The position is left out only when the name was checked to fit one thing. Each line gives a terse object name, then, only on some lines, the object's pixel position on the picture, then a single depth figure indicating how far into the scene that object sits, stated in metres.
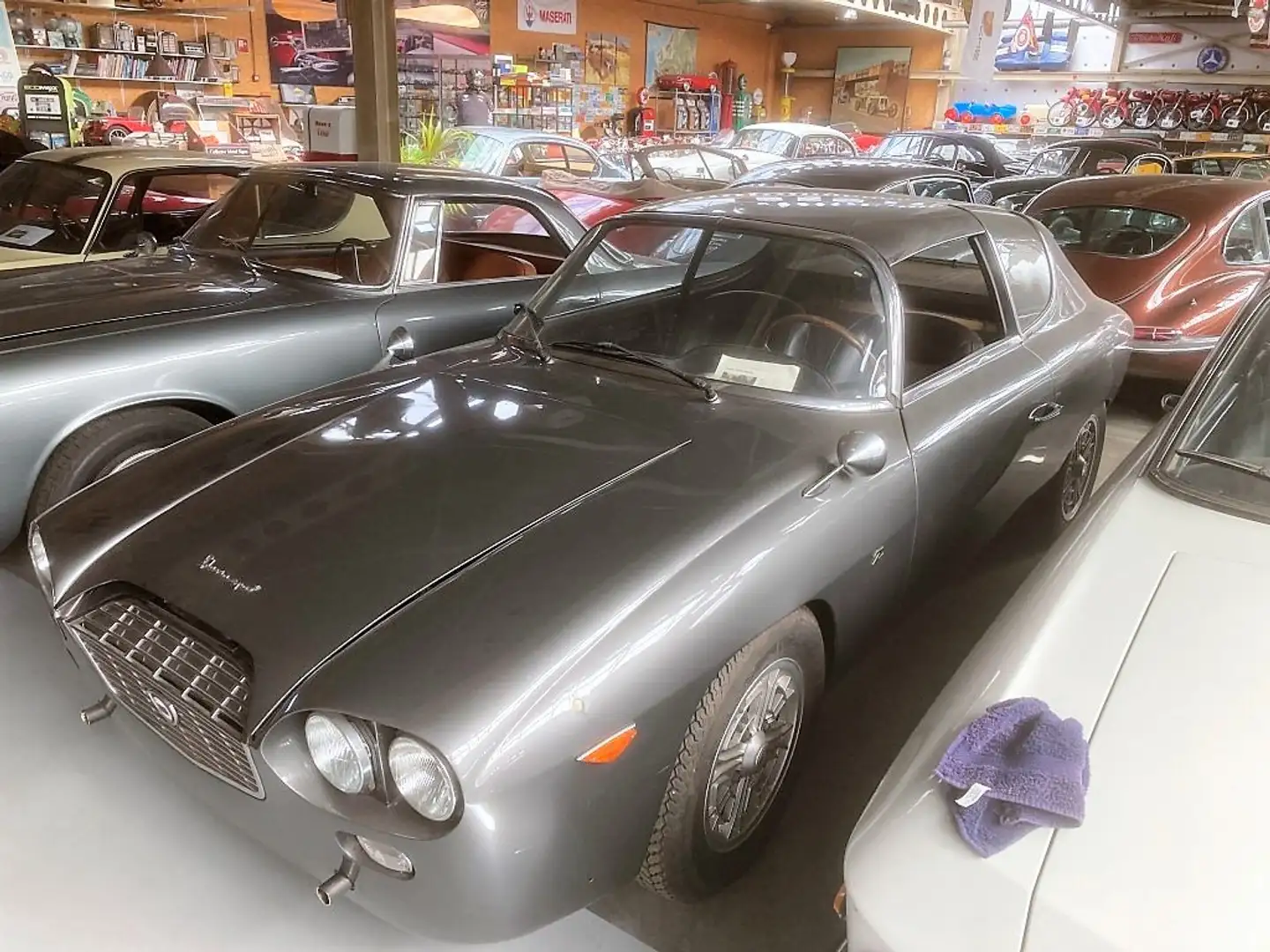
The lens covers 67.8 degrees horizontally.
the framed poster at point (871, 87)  17.05
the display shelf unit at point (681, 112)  14.54
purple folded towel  1.22
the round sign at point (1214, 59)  14.77
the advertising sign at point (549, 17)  12.12
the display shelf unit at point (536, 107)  11.82
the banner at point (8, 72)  7.59
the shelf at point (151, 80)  9.32
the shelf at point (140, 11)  8.77
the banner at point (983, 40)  16.67
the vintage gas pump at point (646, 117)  13.68
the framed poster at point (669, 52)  14.30
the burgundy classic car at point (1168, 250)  4.87
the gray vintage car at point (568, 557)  1.50
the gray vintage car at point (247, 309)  2.90
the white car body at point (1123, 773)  1.13
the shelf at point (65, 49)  8.71
